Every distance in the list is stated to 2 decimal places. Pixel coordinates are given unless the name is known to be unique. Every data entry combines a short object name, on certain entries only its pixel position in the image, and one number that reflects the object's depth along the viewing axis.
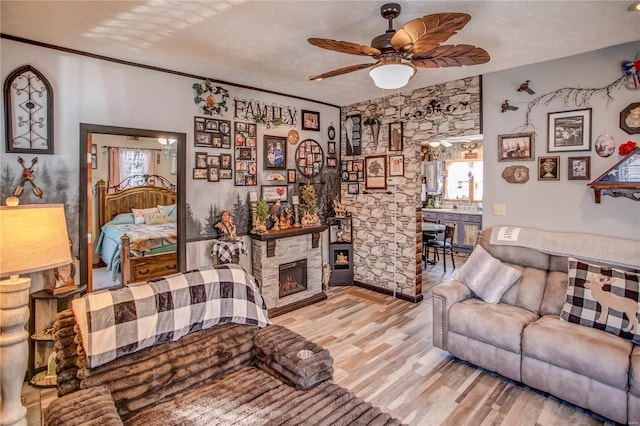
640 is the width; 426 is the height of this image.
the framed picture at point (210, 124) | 4.04
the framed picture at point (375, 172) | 5.10
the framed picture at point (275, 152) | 4.66
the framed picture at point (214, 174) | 4.11
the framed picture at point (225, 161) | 4.21
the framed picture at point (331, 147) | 5.51
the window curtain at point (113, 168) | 6.21
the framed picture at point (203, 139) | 3.98
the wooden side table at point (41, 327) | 2.84
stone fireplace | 4.34
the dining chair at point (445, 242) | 6.07
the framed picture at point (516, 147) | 3.66
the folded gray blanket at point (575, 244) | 2.93
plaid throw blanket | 1.85
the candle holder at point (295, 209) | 4.97
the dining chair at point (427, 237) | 6.24
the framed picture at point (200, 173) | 3.98
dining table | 6.11
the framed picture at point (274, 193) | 4.69
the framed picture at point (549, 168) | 3.49
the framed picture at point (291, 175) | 4.96
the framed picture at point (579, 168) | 3.30
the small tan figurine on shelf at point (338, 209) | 5.50
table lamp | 1.52
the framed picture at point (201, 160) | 3.99
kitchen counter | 7.40
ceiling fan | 2.03
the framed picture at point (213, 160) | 4.10
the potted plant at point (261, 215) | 4.43
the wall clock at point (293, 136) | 4.93
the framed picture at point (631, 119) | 3.02
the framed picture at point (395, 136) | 4.85
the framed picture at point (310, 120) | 5.10
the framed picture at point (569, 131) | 3.31
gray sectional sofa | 2.36
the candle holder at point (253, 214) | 4.45
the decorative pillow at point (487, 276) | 3.29
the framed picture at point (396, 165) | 4.88
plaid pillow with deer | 2.58
